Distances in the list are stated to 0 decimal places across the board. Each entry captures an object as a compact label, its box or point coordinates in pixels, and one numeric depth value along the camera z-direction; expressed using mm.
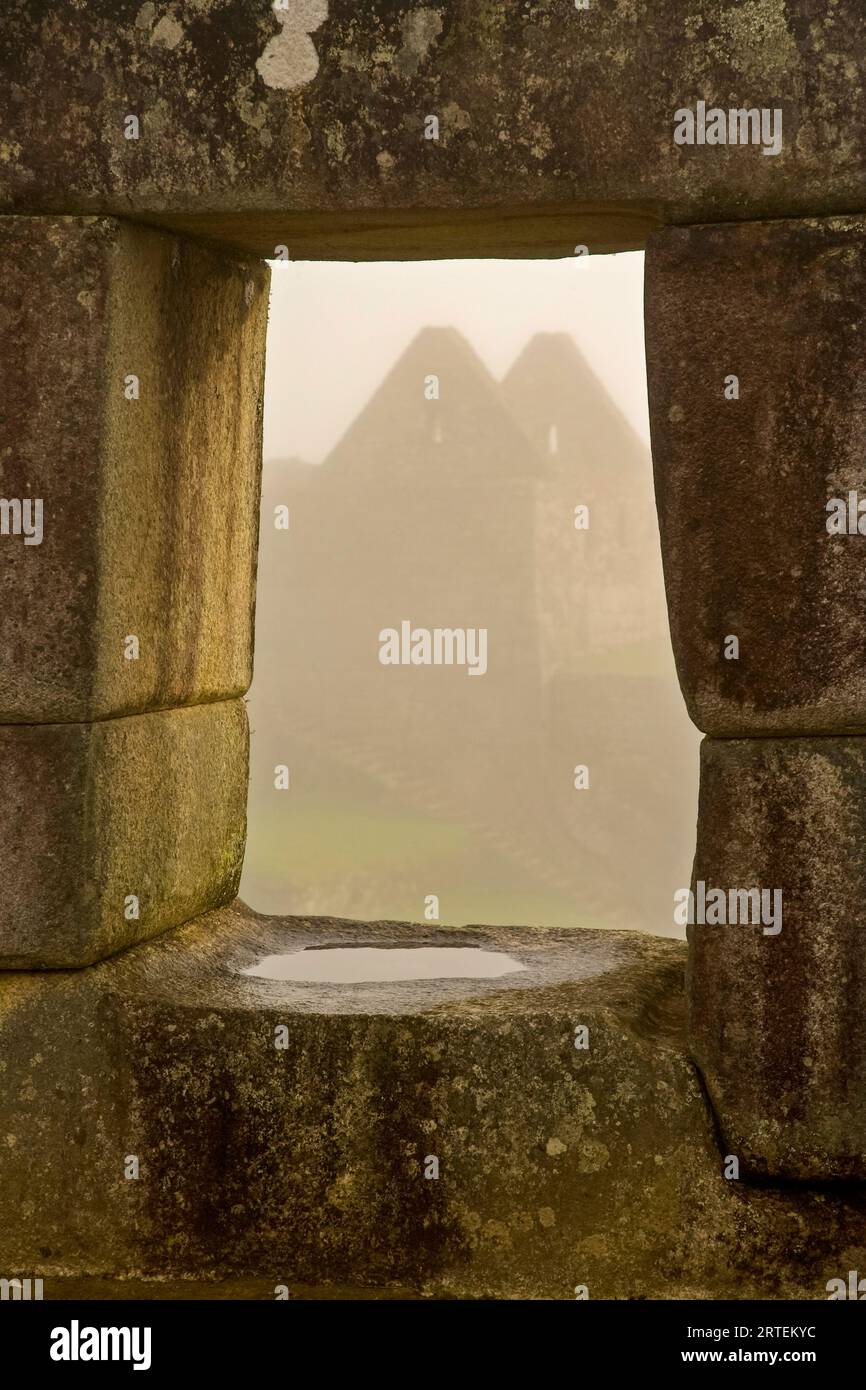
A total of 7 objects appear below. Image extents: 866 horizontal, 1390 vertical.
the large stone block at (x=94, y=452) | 3336
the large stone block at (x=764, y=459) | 3176
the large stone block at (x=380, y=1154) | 3297
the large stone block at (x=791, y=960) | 3219
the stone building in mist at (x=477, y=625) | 39125
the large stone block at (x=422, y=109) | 3156
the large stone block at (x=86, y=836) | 3408
